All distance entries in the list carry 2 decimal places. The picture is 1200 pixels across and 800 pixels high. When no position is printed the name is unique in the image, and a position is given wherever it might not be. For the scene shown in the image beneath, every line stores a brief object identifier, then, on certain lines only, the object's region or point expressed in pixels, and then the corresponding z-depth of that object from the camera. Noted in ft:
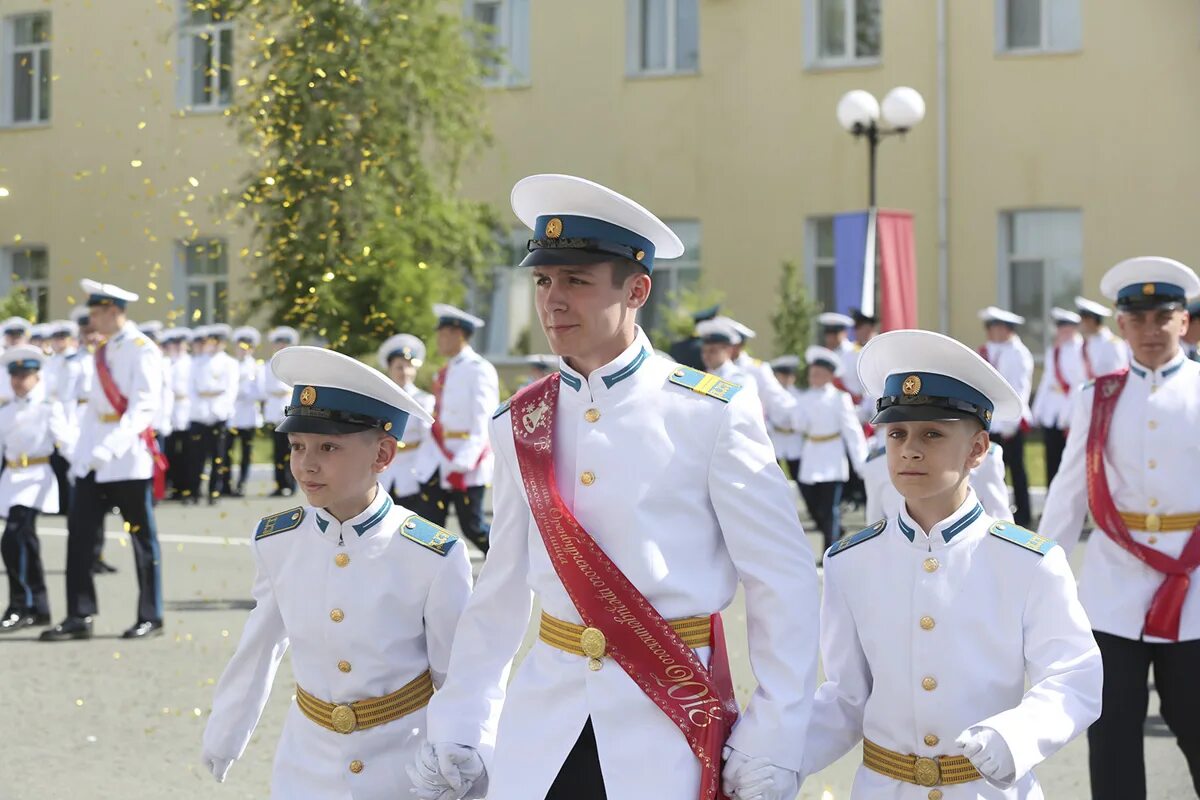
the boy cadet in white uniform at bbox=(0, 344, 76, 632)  36.24
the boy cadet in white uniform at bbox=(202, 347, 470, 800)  14.40
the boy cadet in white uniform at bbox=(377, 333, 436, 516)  38.63
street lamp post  61.77
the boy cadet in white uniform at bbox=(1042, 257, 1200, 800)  18.51
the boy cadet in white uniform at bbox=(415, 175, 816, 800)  11.91
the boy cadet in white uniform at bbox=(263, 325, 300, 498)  67.21
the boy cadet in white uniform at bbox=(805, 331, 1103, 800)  12.37
